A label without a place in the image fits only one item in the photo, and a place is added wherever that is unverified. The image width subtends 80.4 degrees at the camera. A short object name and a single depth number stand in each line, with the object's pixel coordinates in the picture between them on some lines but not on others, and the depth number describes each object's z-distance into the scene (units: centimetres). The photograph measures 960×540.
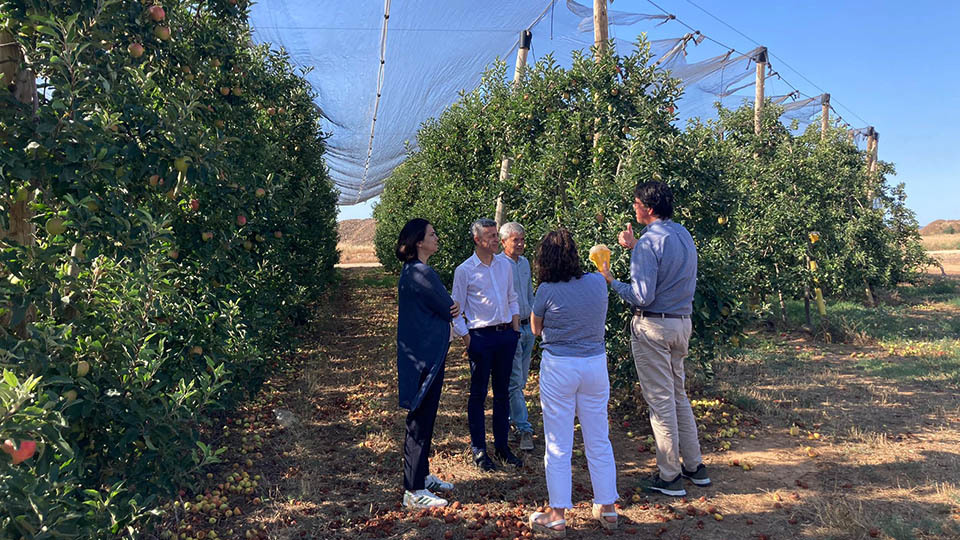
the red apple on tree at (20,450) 164
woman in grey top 358
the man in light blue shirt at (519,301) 498
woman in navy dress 387
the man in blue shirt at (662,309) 396
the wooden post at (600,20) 708
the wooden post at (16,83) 250
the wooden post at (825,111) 1730
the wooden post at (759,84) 1224
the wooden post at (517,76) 784
